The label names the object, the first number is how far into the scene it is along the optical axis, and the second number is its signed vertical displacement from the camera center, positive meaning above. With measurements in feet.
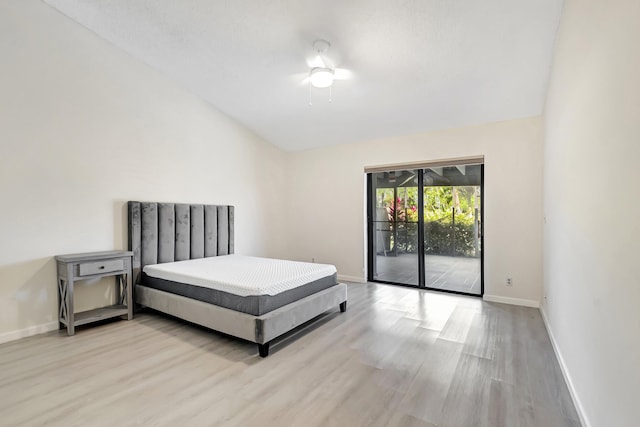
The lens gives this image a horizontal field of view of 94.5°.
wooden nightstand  9.44 -2.01
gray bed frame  8.50 -1.77
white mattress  8.85 -1.99
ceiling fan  9.69 +5.38
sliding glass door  14.11 -0.59
